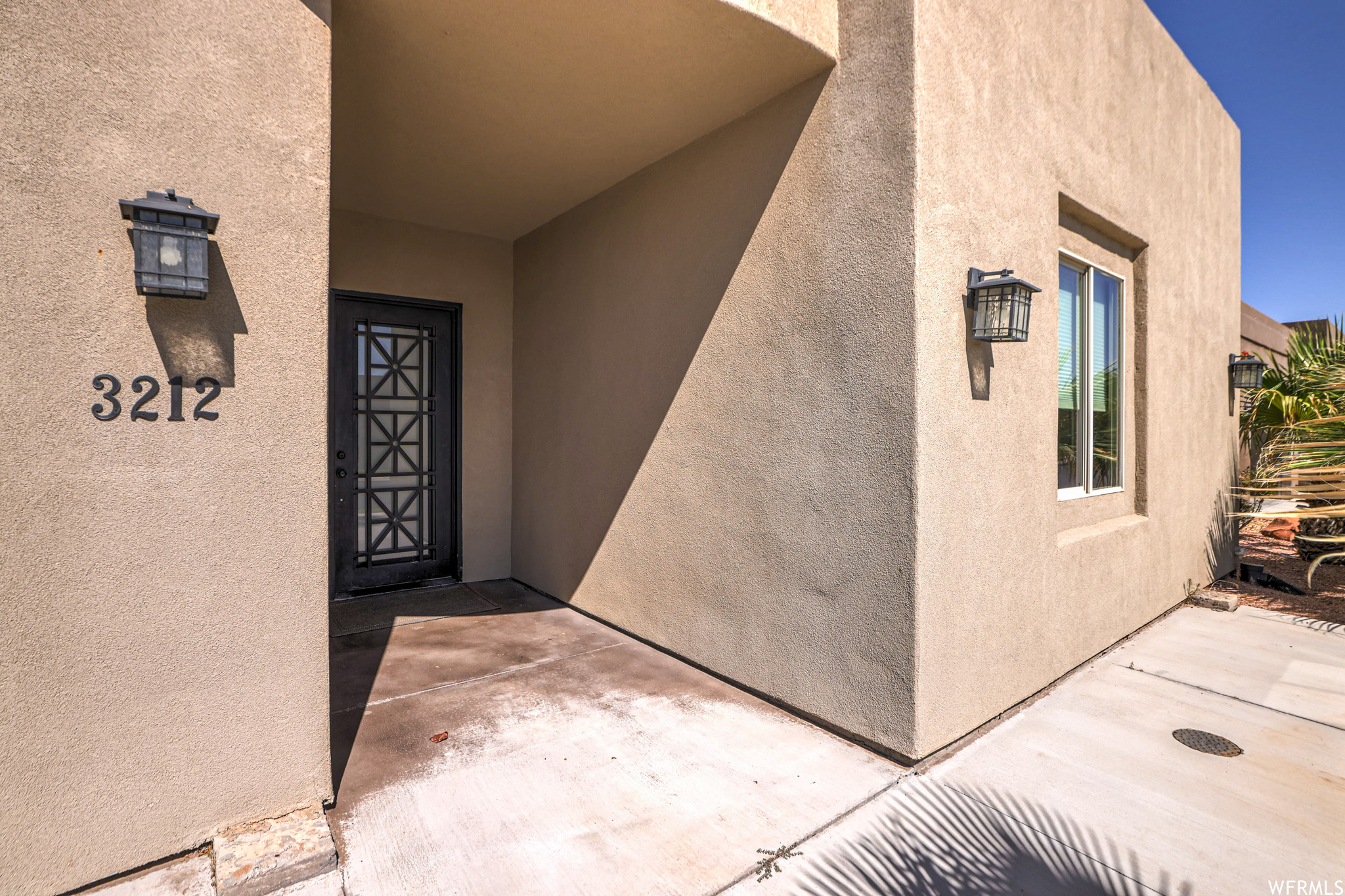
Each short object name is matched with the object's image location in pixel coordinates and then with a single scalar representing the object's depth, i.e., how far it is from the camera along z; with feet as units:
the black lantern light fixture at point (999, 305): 8.82
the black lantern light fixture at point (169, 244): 5.82
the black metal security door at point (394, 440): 16.16
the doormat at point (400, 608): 14.48
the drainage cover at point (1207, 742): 9.03
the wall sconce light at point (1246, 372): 18.37
